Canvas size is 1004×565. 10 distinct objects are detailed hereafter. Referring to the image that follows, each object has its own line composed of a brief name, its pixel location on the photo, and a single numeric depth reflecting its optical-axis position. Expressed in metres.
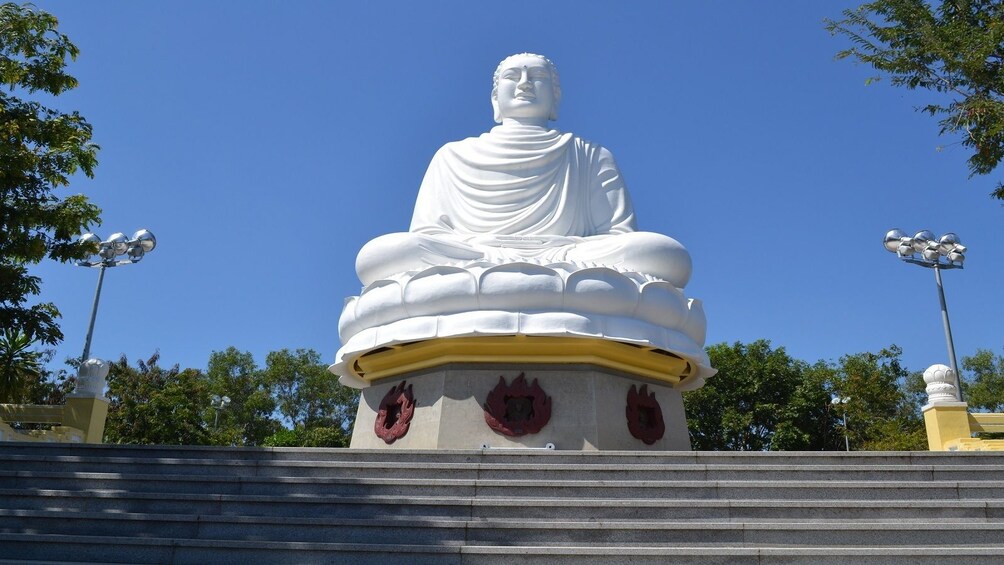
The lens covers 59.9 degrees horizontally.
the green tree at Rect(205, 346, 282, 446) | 32.50
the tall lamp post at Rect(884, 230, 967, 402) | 14.59
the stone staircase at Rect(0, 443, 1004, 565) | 5.47
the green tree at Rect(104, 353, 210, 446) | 20.47
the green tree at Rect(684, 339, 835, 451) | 25.86
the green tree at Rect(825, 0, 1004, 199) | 8.39
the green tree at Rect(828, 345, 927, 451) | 23.58
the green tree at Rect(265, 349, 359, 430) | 34.56
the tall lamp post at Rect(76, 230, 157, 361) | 13.76
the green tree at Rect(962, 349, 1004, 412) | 33.59
